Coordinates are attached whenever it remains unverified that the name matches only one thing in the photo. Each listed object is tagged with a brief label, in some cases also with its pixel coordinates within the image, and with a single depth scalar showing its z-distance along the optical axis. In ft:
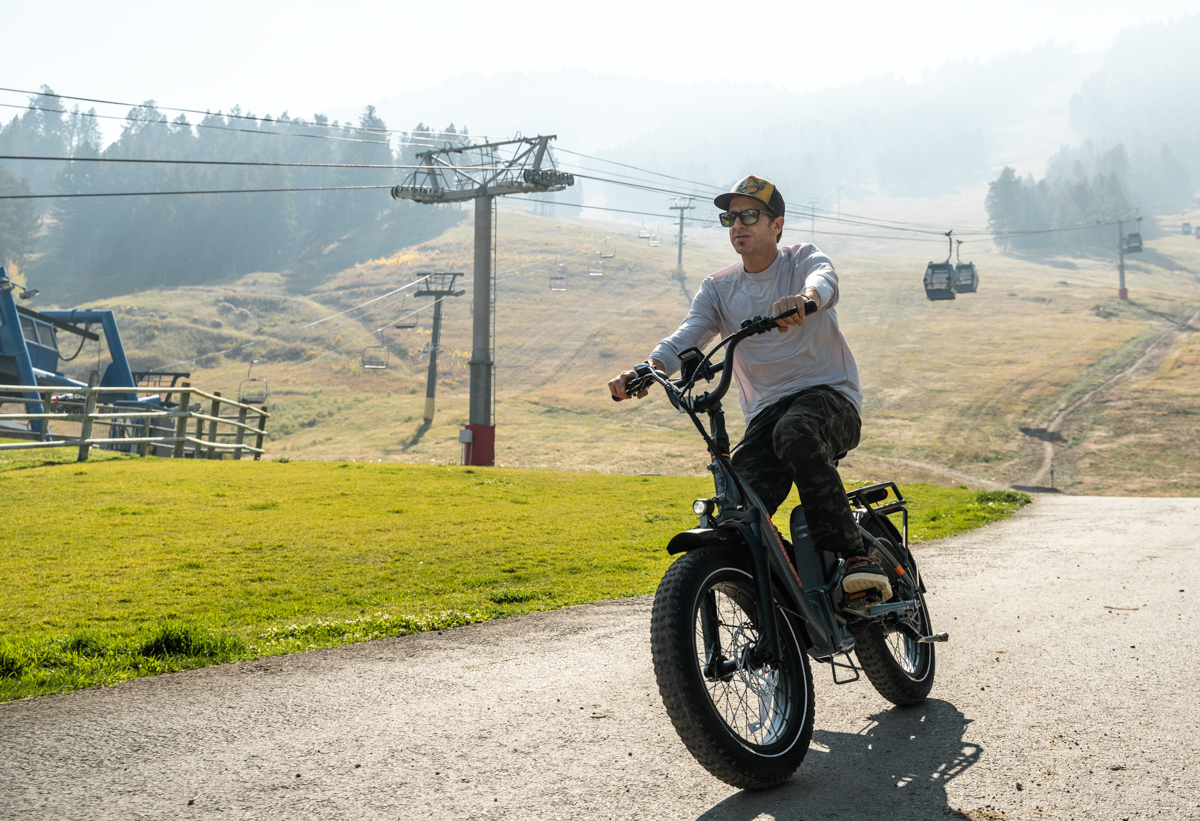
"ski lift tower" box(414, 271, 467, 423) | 175.01
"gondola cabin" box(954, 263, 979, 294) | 178.81
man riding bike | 12.59
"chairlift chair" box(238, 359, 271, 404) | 223.30
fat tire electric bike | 10.44
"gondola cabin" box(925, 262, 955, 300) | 168.14
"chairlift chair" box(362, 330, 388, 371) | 239.50
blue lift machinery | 87.92
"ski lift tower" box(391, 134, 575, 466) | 91.45
